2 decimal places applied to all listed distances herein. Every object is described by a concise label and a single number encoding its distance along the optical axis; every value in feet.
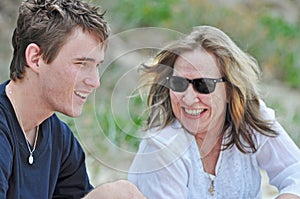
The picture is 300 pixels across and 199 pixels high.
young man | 12.85
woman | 13.64
